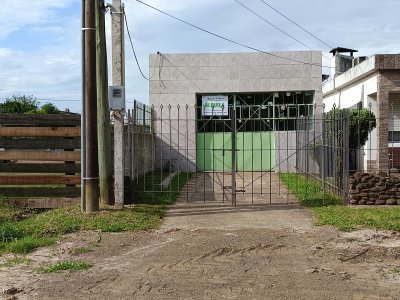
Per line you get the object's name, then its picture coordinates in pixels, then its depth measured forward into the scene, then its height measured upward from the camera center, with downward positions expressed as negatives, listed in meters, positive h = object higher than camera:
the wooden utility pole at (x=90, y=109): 10.54 +0.87
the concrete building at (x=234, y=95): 22.61 +2.46
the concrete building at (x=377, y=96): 16.09 +1.84
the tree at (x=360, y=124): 15.80 +0.78
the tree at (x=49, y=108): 43.56 +4.01
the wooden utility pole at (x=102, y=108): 11.10 +0.95
